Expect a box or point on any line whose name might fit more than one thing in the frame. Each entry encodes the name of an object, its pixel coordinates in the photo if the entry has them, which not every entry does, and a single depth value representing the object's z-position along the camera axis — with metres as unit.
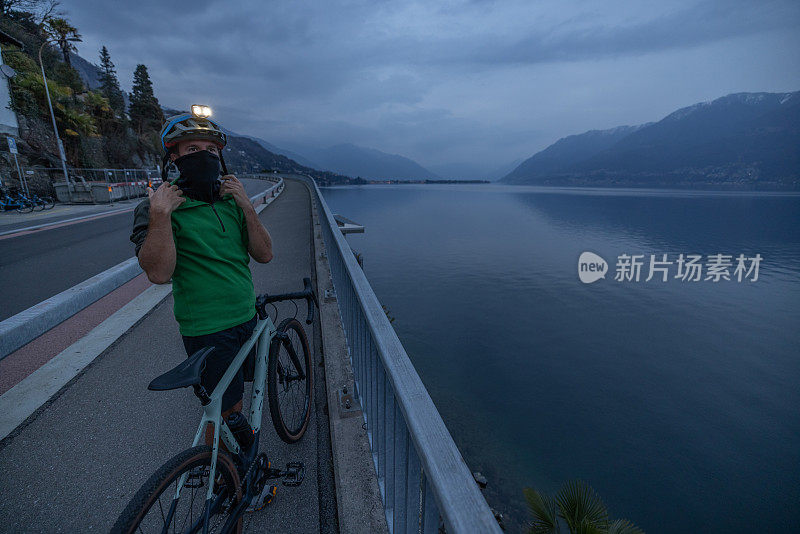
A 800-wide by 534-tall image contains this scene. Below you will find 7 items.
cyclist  2.01
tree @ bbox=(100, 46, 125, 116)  51.51
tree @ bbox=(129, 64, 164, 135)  55.72
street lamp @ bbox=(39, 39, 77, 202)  20.00
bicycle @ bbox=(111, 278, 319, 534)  1.55
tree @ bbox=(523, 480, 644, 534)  6.89
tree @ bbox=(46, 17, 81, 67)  38.66
